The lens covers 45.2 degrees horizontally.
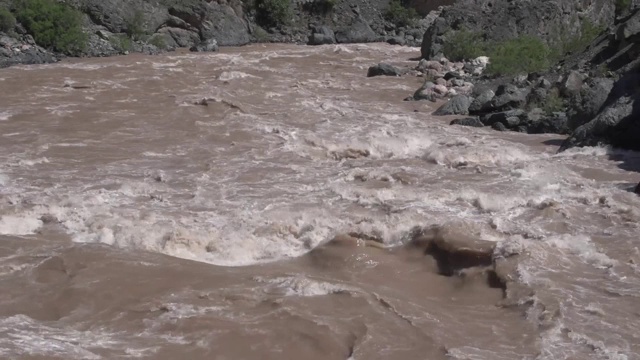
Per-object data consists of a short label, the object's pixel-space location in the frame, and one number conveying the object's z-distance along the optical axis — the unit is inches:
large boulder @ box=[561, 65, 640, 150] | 441.7
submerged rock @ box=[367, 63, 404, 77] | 775.1
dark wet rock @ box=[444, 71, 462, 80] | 735.1
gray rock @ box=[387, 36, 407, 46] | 1161.5
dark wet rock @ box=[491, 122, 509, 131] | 530.0
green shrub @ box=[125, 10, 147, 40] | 1026.1
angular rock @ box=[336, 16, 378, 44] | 1157.7
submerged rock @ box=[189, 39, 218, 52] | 1004.6
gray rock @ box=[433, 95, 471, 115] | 585.0
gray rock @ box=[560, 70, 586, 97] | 569.3
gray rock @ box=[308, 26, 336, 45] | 1131.9
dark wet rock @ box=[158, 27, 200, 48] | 1078.4
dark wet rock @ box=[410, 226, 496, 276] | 271.7
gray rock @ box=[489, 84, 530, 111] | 573.3
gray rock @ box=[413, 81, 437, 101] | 641.6
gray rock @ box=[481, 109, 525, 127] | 534.3
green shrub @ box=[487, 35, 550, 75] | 697.0
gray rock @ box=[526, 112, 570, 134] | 513.3
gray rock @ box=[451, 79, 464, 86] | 705.0
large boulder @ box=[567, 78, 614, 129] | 497.0
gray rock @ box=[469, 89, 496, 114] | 578.5
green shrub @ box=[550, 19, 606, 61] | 710.5
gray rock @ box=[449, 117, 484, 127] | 544.1
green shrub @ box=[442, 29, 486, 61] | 844.6
